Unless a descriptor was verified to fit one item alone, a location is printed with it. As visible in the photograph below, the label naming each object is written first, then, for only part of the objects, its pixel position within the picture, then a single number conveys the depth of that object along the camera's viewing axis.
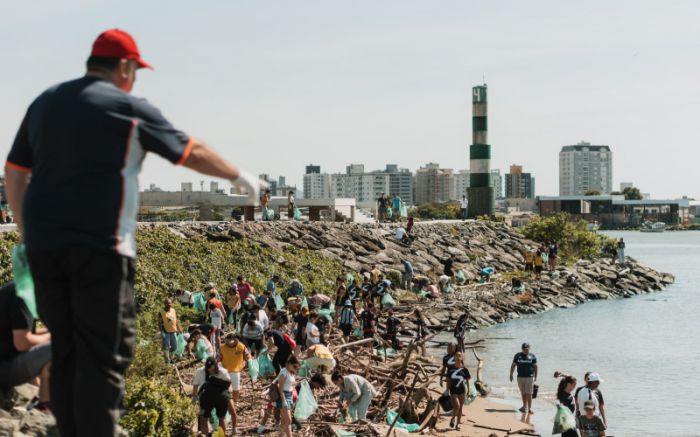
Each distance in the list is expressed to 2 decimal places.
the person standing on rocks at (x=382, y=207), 63.69
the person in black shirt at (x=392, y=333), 26.67
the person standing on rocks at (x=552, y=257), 60.75
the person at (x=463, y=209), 81.00
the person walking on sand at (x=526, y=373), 21.27
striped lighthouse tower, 90.00
